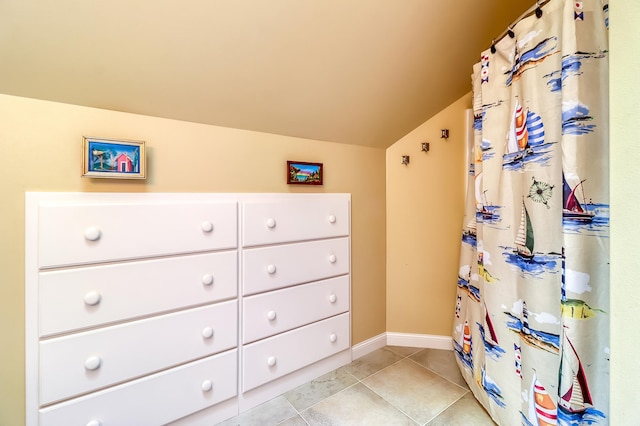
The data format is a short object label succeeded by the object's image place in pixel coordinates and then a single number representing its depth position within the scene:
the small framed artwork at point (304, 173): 1.69
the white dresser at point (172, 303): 1.08
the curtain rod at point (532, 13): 1.15
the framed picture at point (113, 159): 1.12
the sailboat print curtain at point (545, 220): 0.97
